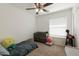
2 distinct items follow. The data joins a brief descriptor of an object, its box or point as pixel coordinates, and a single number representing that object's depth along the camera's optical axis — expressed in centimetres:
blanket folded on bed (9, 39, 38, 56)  90
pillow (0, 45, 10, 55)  86
